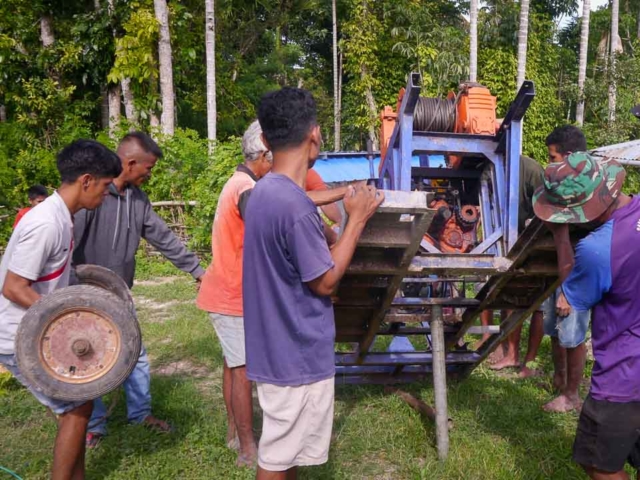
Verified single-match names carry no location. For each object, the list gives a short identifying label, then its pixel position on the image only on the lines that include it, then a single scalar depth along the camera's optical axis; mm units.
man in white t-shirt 2709
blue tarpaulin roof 13953
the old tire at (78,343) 2713
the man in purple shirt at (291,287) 2168
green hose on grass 3412
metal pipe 3590
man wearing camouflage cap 2287
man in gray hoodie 3818
